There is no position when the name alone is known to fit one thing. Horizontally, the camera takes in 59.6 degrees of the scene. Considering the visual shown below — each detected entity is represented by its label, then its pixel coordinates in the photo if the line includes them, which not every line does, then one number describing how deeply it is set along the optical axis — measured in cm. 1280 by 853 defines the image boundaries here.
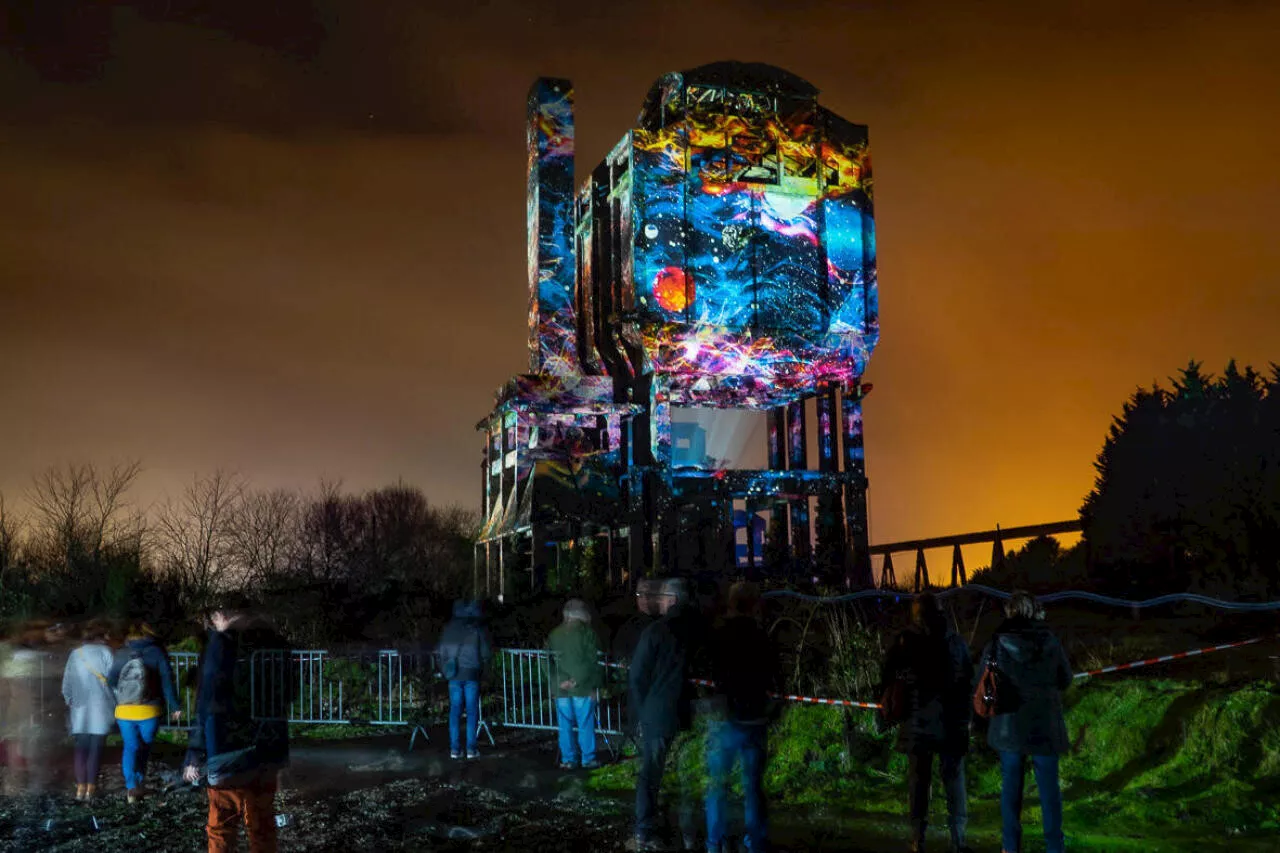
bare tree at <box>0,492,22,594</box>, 3948
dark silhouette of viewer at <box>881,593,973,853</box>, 760
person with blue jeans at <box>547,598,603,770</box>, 1212
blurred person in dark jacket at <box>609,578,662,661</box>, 884
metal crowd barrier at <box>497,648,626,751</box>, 1530
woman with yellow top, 1119
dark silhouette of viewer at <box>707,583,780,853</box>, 775
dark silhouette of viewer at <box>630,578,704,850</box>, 808
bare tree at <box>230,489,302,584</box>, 5050
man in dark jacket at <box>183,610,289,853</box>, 682
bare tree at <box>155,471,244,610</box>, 4528
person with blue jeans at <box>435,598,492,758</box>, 1311
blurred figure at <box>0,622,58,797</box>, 1163
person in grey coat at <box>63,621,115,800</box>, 1123
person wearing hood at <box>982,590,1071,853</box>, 703
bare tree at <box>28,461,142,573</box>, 4159
